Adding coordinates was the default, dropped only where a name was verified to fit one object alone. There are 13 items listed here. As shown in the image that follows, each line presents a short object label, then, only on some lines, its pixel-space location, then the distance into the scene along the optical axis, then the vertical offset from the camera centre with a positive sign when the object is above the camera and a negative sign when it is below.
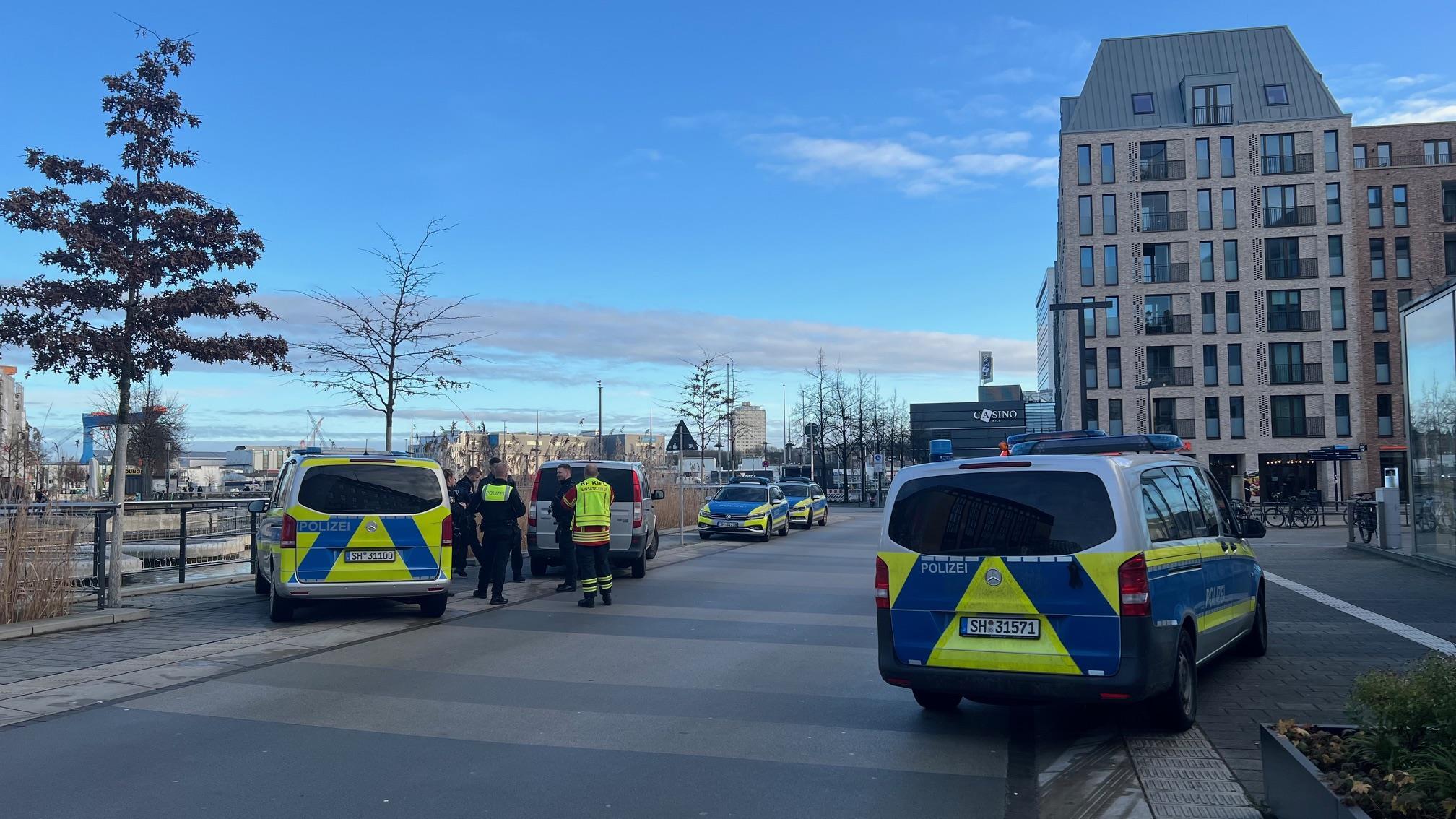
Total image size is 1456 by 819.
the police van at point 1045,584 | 6.37 -0.73
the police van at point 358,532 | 11.38 -0.69
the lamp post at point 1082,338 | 23.20 +2.91
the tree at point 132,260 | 11.73 +2.36
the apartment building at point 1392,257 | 59.19 +11.66
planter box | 4.24 -1.35
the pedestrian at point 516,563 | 15.96 -1.44
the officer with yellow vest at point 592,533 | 13.29 -0.81
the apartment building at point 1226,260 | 56.53 +11.00
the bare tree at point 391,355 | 18.91 +1.99
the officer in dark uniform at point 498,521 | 13.72 -0.69
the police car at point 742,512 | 27.53 -1.16
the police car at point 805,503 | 33.81 -1.15
